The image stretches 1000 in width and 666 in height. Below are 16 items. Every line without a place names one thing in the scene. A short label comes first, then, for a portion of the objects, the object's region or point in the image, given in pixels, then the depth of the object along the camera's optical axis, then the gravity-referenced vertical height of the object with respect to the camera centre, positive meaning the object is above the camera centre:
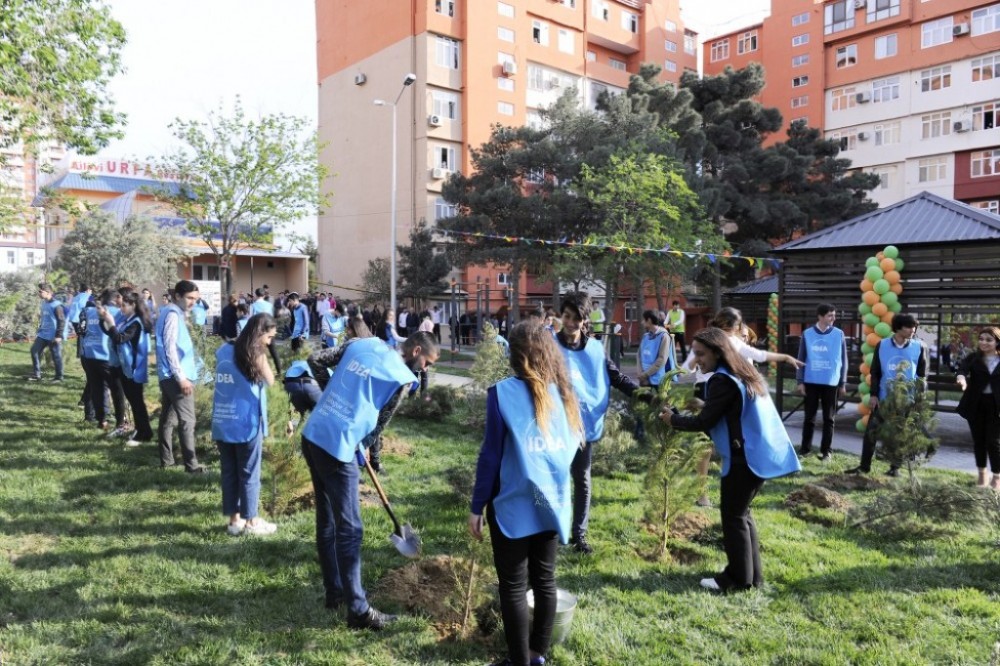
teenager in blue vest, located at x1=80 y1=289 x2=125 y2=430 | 8.90 -0.72
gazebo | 9.62 +0.71
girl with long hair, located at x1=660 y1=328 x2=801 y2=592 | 4.25 -0.73
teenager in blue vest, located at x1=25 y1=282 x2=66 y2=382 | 12.96 -0.44
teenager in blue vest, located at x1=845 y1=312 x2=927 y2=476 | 7.40 -0.56
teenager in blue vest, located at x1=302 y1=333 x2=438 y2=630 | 3.80 -0.67
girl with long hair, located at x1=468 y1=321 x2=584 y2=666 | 3.11 -0.74
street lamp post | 27.65 +1.45
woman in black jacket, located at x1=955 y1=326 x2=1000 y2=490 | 6.79 -0.86
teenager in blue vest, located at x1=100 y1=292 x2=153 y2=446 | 8.12 -0.52
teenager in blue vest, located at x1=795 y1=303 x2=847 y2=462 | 8.27 -0.66
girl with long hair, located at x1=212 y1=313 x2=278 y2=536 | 5.12 -0.77
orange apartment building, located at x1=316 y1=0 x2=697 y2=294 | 35.81 +12.07
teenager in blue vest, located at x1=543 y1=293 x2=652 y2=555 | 5.05 -0.55
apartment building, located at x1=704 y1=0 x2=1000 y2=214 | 36.62 +13.01
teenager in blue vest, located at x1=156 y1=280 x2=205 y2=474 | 6.90 -0.62
